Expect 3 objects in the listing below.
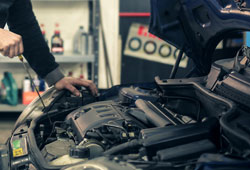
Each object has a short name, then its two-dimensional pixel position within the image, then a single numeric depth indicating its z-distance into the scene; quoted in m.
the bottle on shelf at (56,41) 3.55
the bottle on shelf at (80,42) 3.48
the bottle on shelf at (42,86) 3.58
